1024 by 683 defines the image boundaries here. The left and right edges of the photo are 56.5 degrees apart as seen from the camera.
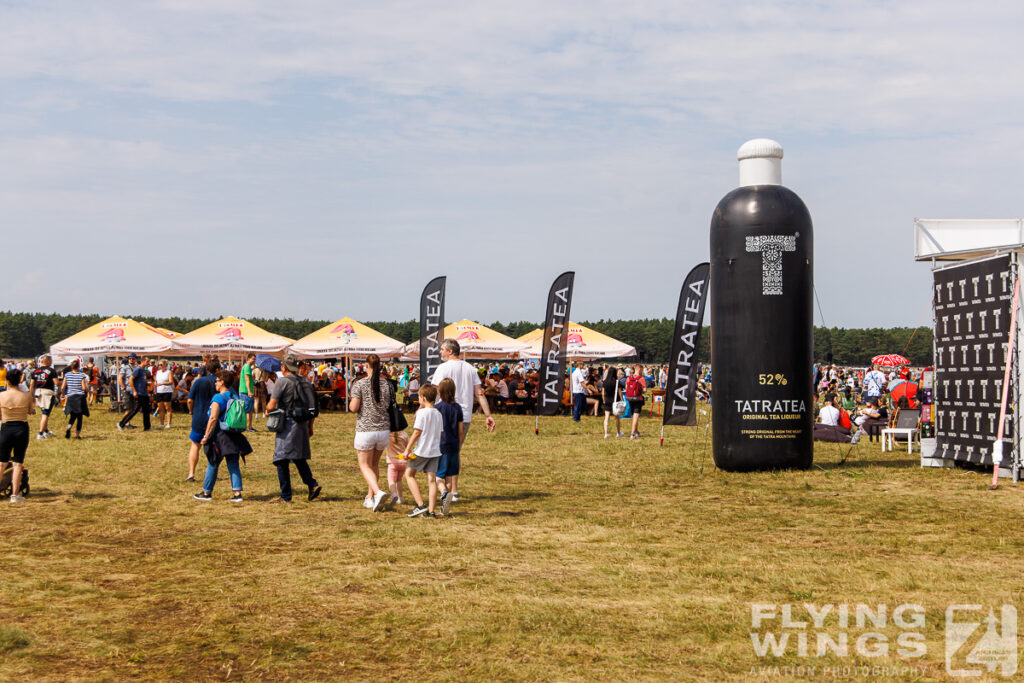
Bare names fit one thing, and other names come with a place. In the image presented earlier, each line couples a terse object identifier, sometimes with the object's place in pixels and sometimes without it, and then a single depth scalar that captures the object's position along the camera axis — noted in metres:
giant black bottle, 13.79
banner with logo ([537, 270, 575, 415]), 20.92
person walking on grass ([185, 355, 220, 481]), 12.72
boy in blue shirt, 9.99
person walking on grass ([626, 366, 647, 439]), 20.11
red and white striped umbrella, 39.49
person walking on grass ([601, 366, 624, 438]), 20.86
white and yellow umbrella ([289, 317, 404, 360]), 31.33
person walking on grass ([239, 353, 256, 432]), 22.61
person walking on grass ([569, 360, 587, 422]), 26.20
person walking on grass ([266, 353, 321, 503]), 10.55
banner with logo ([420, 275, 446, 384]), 22.72
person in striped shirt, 19.42
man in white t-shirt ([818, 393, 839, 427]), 19.98
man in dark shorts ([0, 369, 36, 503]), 10.61
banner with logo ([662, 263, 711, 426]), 17.34
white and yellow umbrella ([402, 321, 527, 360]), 33.22
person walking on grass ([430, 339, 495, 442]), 10.55
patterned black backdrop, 13.63
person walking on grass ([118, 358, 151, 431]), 20.95
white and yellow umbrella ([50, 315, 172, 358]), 30.09
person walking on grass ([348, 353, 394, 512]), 10.22
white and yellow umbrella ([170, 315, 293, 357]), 30.48
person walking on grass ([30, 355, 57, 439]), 18.72
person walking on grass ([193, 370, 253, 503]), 10.94
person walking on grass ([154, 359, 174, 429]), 22.50
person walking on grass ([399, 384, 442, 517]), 9.66
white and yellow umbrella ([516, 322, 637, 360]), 32.44
